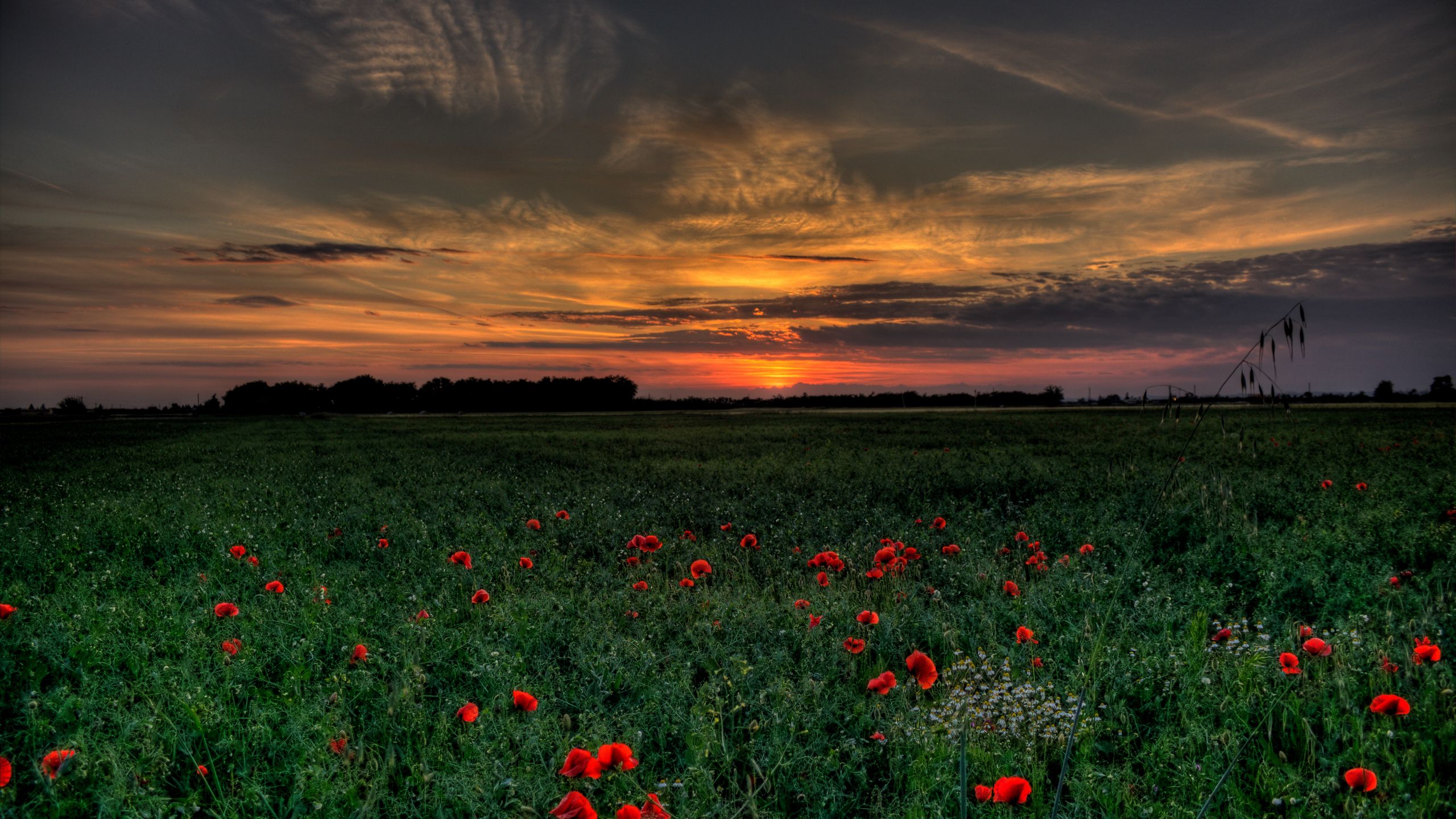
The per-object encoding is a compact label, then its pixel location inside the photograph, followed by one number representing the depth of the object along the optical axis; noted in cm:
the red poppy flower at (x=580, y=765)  264
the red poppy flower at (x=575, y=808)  246
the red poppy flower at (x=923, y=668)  345
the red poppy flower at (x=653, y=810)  260
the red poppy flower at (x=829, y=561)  550
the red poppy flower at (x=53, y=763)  294
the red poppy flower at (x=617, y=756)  271
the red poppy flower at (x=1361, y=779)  279
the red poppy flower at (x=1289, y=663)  371
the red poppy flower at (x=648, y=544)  592
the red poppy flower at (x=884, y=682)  363
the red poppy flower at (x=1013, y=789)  267
